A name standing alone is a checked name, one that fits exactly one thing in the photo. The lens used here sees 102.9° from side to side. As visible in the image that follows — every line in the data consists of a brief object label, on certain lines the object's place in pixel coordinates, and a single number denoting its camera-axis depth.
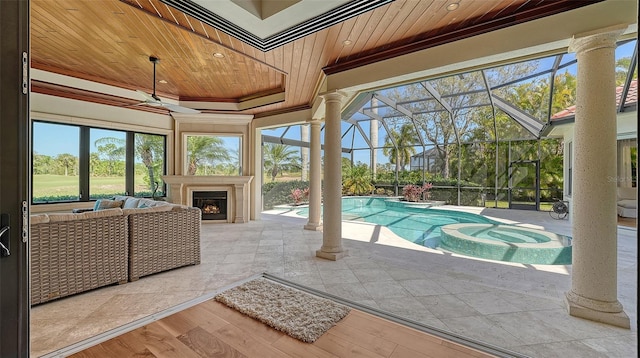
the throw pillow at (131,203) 4.20
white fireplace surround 6.60
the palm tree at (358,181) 12.51
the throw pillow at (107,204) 4.21
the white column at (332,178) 3.93
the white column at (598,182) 2.23
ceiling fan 3.93
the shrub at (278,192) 9.78
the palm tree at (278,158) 10.64
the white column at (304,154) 11.10
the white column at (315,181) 6.10
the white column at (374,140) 12.61
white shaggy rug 2.16
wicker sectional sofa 2.51
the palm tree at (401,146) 11.60
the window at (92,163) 5.06
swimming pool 4.27
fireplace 6.90
